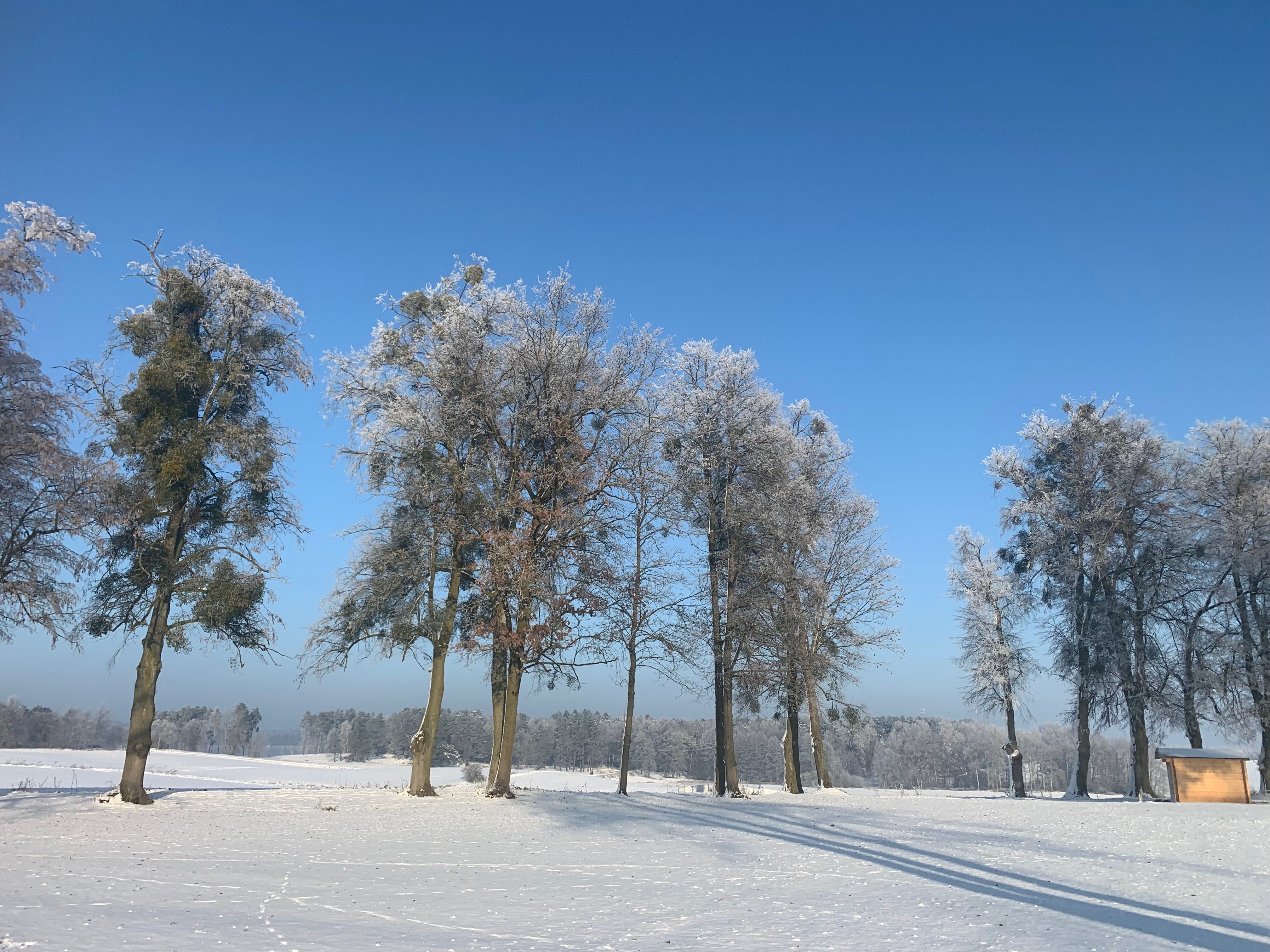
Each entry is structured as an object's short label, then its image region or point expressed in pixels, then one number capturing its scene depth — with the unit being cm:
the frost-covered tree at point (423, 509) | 1919
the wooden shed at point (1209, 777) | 2292
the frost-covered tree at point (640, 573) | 2047
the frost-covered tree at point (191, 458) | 1722
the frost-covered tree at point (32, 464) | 1488
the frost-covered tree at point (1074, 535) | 2647
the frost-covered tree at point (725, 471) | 2203
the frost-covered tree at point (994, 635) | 2948
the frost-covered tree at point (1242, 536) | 2452
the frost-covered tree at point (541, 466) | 1809
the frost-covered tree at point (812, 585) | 2214
